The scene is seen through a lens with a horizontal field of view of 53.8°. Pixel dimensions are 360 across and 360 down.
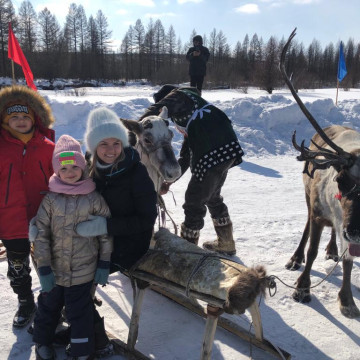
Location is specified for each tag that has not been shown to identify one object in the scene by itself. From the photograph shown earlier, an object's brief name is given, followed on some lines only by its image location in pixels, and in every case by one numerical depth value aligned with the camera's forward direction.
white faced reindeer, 3.31
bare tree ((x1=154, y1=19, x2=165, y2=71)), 50.05
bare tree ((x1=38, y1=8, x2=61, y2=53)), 42.31
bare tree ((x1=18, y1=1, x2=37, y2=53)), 38.72
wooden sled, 2.08
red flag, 6.70
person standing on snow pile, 11.12
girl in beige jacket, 2.37
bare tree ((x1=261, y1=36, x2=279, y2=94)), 20.03
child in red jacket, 2.75
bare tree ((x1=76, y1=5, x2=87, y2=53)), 47.66
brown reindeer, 2.88
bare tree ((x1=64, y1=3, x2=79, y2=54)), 47.25
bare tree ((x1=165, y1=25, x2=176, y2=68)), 51.96
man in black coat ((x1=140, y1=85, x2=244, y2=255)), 3.62
